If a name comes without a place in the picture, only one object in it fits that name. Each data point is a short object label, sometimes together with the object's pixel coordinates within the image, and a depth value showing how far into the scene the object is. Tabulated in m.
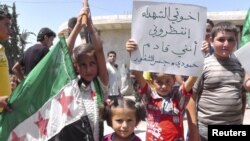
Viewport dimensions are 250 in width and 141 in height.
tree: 26.27
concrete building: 14.65
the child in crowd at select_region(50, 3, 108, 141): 2.76
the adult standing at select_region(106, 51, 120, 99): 7.31
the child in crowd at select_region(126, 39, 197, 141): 3.00
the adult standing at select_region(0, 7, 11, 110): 3.33
